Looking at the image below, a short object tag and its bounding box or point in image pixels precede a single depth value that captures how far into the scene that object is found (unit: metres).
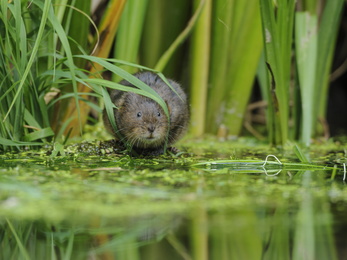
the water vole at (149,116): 4.62
